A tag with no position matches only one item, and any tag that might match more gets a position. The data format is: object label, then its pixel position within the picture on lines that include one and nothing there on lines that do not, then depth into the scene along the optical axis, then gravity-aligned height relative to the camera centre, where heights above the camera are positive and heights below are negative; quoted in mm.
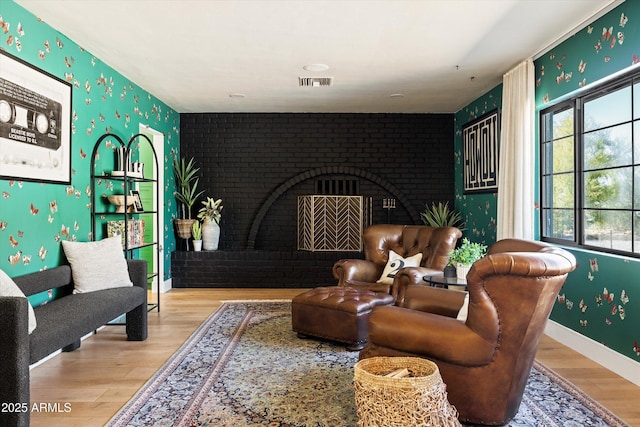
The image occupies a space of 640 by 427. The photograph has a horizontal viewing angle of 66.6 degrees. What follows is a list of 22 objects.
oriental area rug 2564 -1084
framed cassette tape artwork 3293 +666
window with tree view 3406 +340
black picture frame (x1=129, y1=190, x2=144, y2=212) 5069 +126
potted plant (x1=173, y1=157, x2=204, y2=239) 6984 +311
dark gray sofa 2289 -654
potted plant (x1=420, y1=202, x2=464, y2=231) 6918 -62
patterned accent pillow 4652 -512
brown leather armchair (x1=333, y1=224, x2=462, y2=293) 4555 -373
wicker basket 2037 -803
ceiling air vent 5332 +1468
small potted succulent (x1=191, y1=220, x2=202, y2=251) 7052 -323
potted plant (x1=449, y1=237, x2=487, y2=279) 3752 -355
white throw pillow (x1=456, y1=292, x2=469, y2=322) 2599 -545
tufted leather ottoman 3803 -813
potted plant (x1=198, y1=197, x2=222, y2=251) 7062 -179
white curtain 4551 +539
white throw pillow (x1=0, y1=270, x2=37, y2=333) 2594 -415
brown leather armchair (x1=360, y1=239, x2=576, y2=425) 2250 -594
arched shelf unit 4590 +212
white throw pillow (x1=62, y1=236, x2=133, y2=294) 3867 -428
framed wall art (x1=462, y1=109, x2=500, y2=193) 5742 +750
